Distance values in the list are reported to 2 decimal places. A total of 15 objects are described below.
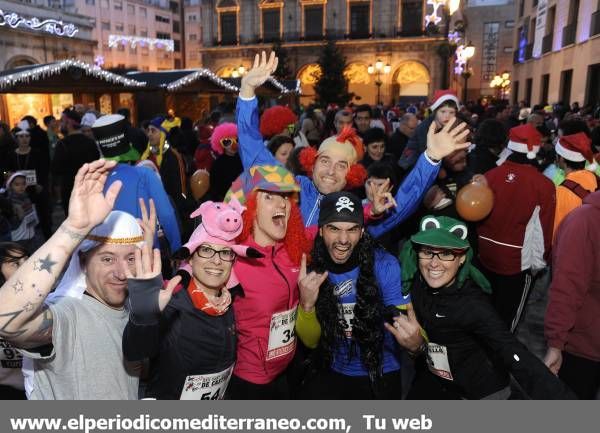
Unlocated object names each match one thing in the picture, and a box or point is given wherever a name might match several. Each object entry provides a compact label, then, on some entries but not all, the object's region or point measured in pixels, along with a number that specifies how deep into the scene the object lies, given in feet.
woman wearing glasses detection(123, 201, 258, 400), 7.14
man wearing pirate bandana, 8.64
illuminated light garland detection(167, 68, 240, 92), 45.70
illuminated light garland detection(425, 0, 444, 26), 39.00
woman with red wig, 8.30
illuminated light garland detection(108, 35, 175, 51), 183.32
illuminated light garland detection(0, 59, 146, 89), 33.51
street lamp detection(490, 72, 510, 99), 106.01
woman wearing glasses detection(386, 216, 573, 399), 7.98
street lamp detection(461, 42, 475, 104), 56.17
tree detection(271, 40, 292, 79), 114.03
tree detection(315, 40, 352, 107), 104.83
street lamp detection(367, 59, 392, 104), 85.29
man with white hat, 5.08
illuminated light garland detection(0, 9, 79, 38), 72.28
